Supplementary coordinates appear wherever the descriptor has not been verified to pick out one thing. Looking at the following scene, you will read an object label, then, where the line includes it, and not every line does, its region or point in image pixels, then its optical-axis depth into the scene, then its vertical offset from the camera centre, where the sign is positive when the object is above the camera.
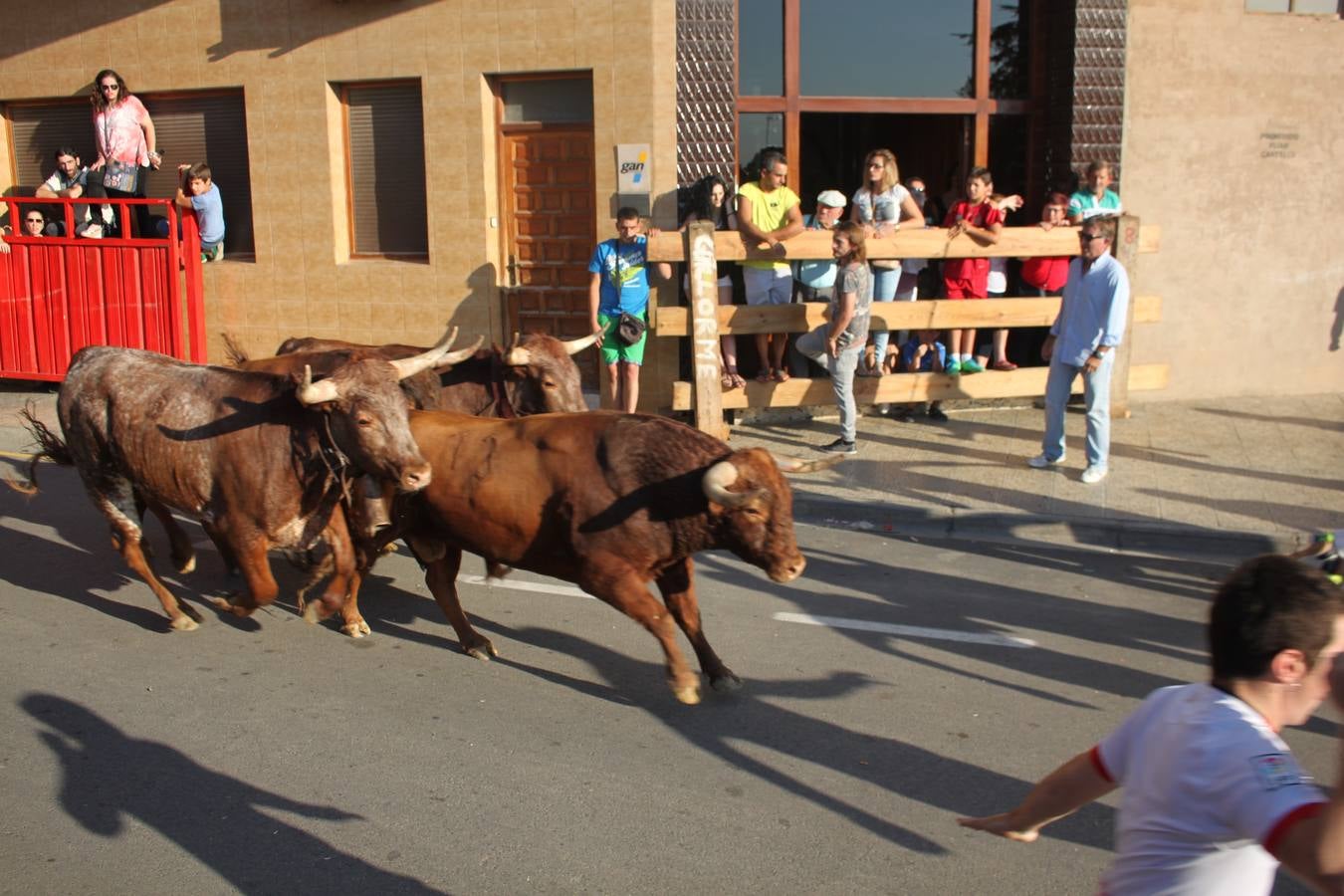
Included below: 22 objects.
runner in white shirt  2.32 -1.00
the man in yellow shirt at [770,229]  10.73 -0.16
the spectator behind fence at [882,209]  11.09 +0.00
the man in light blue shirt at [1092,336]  9.10 -0.94
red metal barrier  12.45 -0.79
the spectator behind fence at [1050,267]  11.26 -0.53
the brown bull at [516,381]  7.14 -0.95
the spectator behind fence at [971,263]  10.91 -0.48
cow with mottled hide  5.89 -1.09
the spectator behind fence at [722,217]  11.18 -0.06
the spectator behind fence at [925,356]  11.53 -1.33
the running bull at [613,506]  5.32 -1.26
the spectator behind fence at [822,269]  11.01 -0.51
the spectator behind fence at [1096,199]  11.40 +0.07
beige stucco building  11.74 +0.55
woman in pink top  13.05 +0.88
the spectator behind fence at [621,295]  10.70 -0.69
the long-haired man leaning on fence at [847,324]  9.86 -0.89
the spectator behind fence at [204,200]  12.64 +0.15
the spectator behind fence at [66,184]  13.20 +0.34
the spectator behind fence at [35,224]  12.95 -0.07
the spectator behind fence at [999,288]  11.48 -0.72
